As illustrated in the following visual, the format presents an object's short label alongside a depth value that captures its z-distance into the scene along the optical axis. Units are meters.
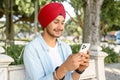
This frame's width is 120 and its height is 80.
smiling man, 2.19
